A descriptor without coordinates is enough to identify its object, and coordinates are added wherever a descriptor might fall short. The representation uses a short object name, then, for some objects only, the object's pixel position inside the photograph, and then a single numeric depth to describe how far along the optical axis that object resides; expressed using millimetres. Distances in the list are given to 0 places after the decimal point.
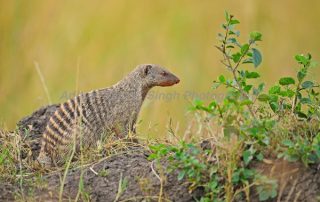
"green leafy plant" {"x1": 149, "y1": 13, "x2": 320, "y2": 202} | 7516
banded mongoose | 9836
